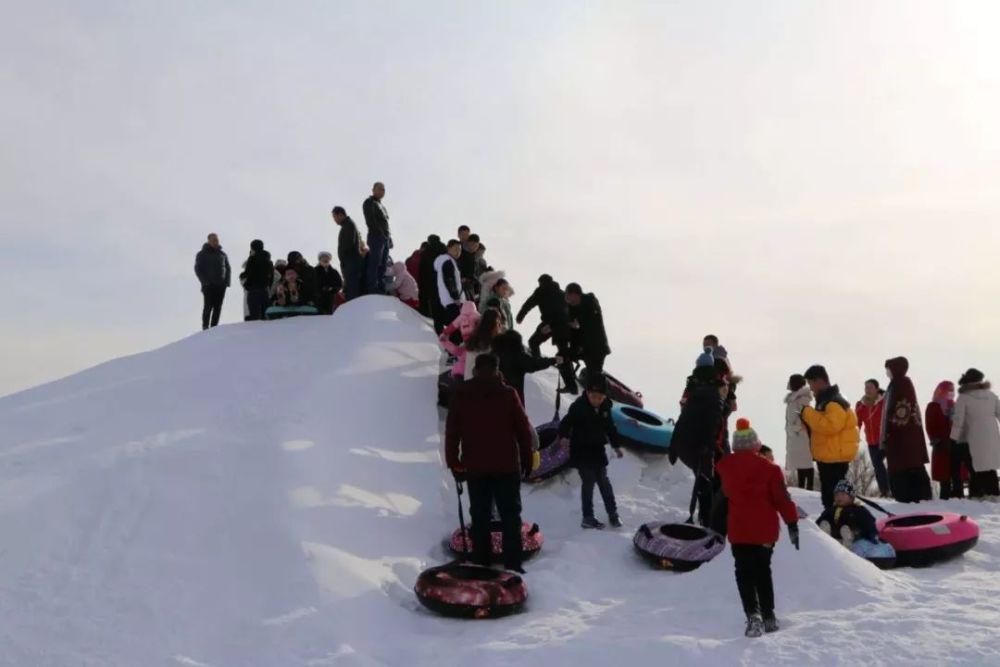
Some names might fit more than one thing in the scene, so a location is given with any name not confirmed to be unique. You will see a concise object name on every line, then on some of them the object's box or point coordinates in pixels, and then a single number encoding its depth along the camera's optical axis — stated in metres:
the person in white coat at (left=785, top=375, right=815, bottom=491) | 13.13
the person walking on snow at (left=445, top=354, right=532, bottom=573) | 8.06
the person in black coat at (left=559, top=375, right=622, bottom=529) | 9.66
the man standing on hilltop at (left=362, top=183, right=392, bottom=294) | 15.04
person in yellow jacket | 10.48
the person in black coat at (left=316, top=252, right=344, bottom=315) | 17.09
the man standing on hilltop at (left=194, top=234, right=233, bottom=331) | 17.16
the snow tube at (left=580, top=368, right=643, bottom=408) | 14.43
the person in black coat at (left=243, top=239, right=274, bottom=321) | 16.86
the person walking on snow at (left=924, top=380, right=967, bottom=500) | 13.03
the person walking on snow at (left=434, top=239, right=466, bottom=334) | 13.67
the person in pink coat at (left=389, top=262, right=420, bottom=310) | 16.48
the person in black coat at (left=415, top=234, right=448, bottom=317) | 14.34
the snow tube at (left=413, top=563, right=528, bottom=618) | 7.12
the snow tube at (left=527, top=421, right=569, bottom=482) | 11.00
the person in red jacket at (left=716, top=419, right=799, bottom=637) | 6.45
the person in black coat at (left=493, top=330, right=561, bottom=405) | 9.92
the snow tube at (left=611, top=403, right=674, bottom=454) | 12.13
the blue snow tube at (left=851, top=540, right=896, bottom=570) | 8.86
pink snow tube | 9.17
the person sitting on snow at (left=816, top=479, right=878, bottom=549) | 9.08
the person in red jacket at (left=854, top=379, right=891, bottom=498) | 13.62
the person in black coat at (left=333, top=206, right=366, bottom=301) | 15.52
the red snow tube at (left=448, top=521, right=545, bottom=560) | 8.51
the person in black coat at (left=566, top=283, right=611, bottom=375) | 13.31
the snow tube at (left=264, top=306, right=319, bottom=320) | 16.24
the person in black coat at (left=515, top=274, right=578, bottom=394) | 13.47
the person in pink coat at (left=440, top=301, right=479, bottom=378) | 10.72
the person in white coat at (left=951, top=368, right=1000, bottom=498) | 12.45
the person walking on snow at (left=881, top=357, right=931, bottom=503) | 12.23
